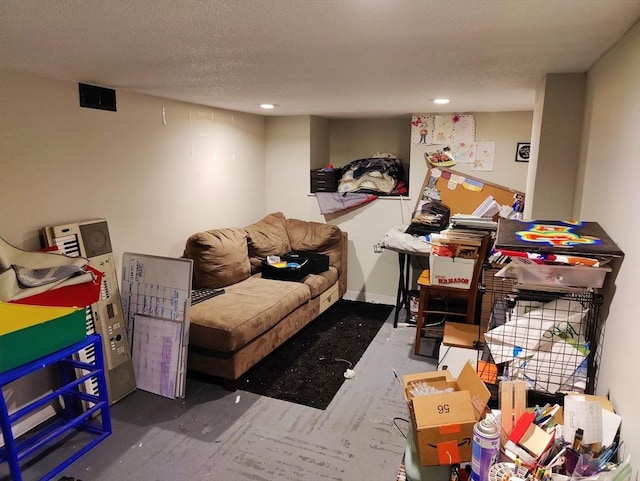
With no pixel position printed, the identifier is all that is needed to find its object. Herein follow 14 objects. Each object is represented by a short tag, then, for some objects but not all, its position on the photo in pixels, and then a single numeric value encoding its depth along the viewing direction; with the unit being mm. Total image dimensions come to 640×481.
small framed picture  4109
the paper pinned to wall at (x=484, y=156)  4223
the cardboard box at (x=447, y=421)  1592
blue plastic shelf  1892
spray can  1349
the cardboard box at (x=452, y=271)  3125
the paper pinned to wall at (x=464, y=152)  4273
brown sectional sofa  2885
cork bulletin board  4199
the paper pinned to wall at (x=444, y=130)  4305
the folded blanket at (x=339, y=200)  4645
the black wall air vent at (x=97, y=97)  2684
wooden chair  3137
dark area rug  2932
